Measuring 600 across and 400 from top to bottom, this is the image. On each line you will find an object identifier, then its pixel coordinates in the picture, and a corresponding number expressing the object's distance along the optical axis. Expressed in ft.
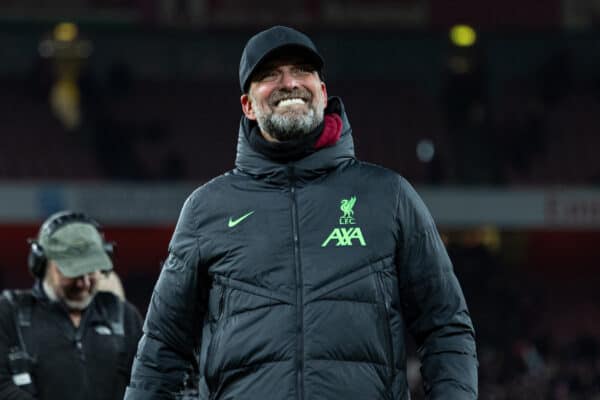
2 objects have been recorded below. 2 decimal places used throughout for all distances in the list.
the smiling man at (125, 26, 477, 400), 18.25
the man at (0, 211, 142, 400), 29.71
